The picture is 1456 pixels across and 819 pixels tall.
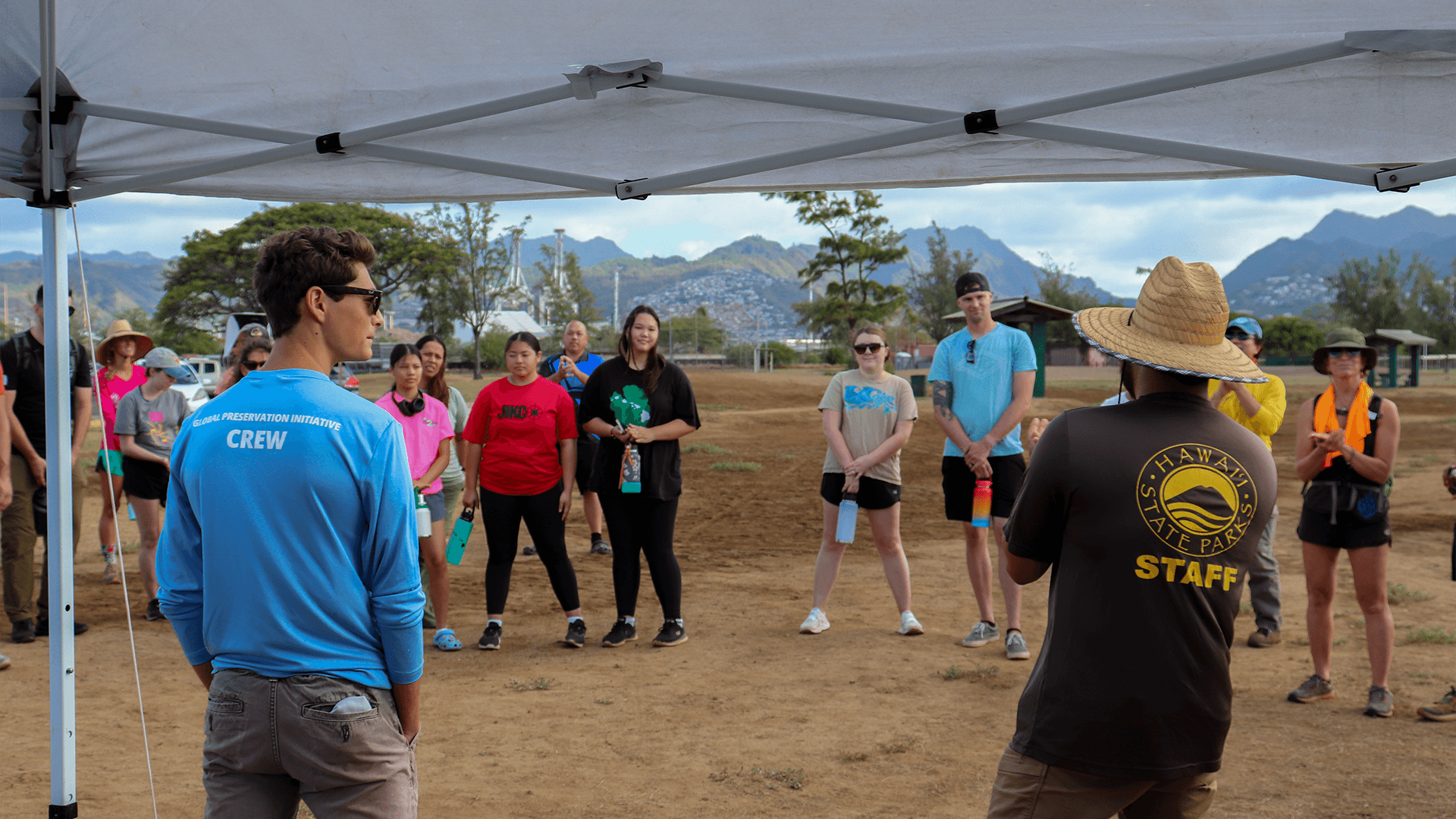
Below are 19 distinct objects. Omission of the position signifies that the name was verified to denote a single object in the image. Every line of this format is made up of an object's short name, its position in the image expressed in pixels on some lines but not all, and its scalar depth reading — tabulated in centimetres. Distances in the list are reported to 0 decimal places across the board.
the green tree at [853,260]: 3334
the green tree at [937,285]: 4859
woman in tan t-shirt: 604
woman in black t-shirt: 586
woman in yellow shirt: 578
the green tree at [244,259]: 4416
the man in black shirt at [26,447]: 586
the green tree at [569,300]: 6412
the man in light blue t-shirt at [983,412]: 573
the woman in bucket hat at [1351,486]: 460
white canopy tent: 298
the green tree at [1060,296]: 5912
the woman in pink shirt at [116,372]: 701
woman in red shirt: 586
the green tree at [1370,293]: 5291
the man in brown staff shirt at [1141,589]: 206
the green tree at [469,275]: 4441
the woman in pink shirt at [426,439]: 574
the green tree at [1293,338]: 6062
